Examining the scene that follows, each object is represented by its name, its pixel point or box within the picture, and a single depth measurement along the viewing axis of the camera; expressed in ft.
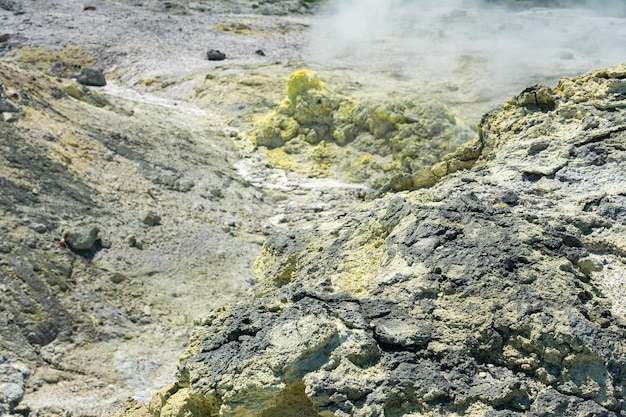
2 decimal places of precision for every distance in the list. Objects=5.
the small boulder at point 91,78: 56.39
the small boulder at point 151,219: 30.30
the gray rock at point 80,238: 26.55
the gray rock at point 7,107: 32.58
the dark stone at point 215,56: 64.54
